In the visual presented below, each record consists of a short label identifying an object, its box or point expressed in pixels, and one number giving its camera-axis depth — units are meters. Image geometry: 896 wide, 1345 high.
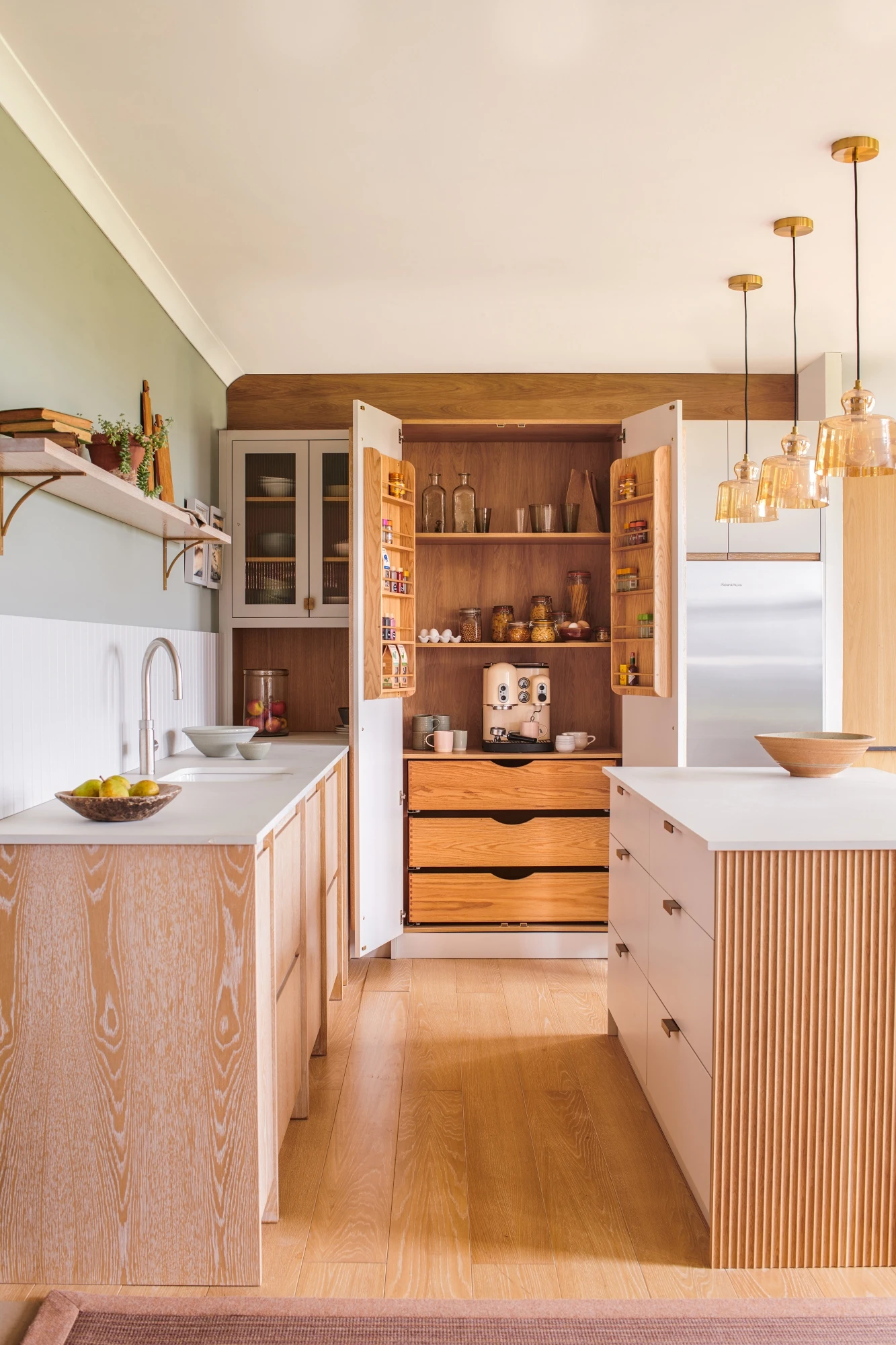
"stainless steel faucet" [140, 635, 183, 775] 2.57
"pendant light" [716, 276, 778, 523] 2.98
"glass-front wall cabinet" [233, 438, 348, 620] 4.05
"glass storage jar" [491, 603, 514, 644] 4.32
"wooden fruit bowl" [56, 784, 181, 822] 1.90
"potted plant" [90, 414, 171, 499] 2.28
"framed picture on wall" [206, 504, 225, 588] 3.86
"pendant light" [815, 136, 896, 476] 2.23
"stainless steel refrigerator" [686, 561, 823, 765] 3.81
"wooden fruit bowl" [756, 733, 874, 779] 2.76
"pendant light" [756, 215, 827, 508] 2.64
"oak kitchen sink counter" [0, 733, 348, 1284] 1.81
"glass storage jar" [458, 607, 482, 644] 4.32
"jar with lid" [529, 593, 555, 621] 4.32
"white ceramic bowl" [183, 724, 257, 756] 3.20
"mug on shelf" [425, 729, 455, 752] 4.12
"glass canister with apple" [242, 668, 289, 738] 4.02
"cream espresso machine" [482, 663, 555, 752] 4.26
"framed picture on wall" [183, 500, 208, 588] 3.56
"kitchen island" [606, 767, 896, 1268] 1.88
